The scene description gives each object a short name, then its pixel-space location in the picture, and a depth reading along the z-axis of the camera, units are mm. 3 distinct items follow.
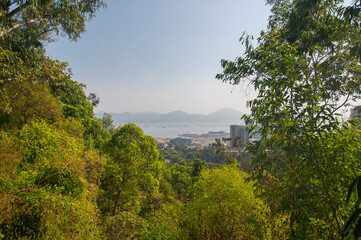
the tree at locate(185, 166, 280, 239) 5879
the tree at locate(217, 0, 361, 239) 2029
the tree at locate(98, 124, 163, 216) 8414
